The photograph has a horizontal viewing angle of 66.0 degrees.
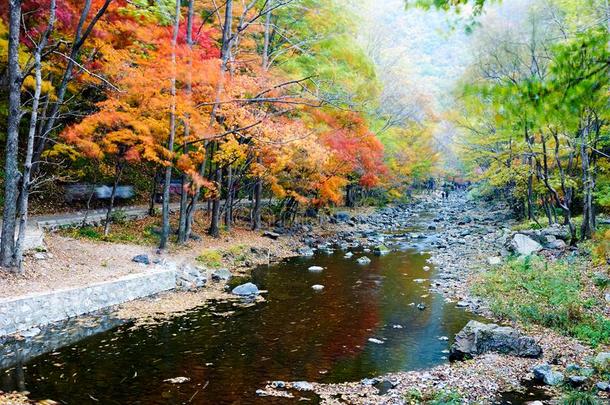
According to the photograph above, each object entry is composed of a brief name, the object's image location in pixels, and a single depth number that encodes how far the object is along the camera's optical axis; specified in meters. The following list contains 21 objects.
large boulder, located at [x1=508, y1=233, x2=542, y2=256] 18.84
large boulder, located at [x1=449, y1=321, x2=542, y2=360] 9.23
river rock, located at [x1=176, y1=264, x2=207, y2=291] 15.33
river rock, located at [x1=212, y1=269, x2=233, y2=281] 16.70
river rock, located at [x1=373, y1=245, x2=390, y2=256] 22.94
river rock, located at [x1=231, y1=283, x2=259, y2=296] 14.60
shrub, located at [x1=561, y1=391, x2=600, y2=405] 6.99
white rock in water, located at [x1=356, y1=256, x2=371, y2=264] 20.31
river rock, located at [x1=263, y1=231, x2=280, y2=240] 24.79
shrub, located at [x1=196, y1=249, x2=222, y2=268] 18.32
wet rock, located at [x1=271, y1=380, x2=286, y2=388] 8.05
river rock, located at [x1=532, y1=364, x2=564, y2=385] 7.91
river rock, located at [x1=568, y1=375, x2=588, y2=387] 7.75
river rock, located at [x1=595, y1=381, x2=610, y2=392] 7.41
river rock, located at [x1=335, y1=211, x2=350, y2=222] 35.10
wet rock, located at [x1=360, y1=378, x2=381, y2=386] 8.18
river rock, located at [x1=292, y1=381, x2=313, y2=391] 7.93
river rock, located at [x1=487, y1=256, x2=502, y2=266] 18.44
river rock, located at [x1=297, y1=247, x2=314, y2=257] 22.46
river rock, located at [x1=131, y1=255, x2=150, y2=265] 15.95
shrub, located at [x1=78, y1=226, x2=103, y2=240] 18.40
